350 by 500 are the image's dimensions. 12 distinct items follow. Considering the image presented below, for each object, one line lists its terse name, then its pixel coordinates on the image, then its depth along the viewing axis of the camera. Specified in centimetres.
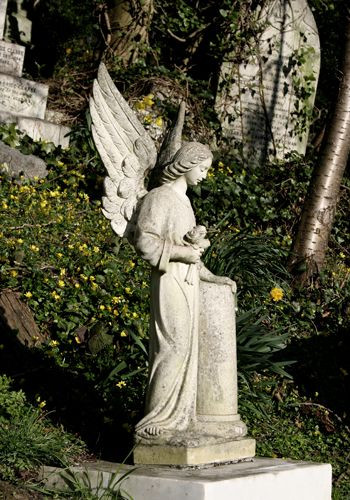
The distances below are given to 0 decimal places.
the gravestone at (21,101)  1058
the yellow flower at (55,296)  746
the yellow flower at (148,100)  1104
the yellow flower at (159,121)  1093
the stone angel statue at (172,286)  520
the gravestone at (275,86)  1233
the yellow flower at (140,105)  1094
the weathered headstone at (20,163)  982
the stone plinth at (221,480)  482
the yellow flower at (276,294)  824
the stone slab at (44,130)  1055
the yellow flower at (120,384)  671
